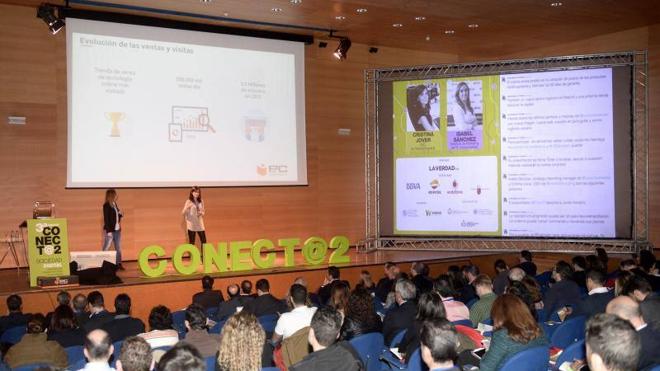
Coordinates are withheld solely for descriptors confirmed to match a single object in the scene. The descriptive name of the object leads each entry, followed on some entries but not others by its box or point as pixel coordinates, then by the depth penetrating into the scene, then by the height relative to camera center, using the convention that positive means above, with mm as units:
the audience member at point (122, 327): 6062 -1283
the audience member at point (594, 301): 6062 -1116
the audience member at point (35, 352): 5141 -1273
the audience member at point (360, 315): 5352 -1086
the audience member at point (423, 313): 4988 -989
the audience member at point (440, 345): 3379 -823
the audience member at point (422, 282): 8078 -1250
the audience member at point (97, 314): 6410 -1294
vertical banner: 9391 -911
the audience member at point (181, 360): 2816 -737
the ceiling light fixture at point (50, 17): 10805 +2558
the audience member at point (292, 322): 5605 -1159
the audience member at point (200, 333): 4957 -1121
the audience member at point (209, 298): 8406 -1444
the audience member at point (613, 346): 2750 -686
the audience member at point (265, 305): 7203 -1319
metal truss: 12055 +436
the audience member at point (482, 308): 6191 -1187
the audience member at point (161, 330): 5062 -1136
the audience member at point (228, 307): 7273 -1348
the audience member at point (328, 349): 3779 -952
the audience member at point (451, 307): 6176 -1183
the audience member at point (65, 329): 5836 -1265
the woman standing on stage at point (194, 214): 11977 -597
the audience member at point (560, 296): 6906 -1216
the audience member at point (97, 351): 3729 -917
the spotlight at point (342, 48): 13836 +2598
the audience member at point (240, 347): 3618 -879
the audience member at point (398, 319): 5750 -1180
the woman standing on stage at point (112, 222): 11109 -666
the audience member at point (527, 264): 9942 -1279
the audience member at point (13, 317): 7035 -1388
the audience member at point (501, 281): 8609 -1325
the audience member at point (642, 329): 4152 -950
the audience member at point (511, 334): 4172 -962
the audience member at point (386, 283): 8750 -1352
